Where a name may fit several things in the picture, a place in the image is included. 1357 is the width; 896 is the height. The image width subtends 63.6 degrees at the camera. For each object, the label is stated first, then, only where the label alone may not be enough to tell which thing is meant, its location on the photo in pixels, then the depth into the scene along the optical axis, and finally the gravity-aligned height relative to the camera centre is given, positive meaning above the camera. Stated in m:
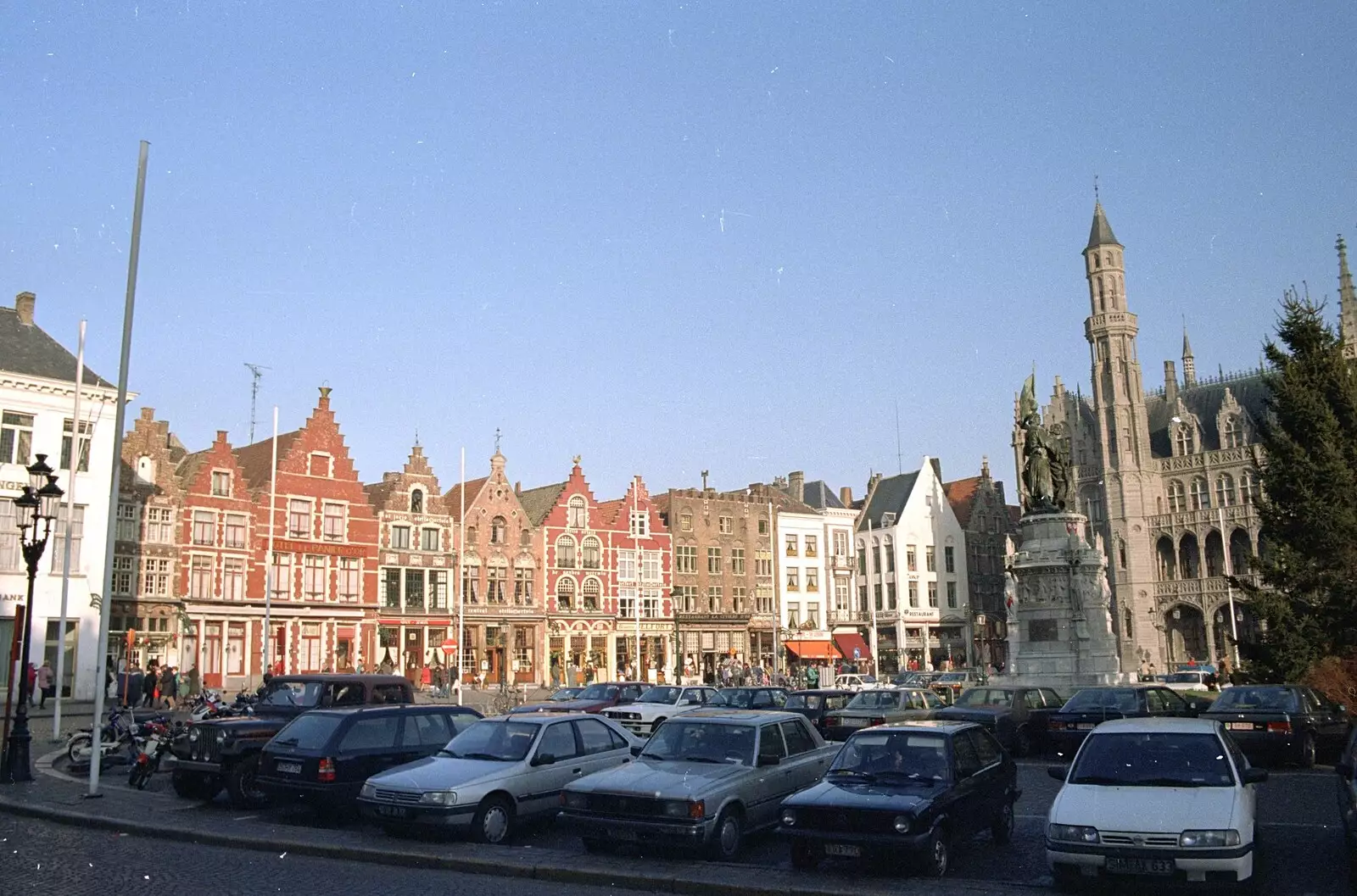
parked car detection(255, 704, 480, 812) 14.91 -1.39
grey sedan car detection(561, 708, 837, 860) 12.08 -1.60
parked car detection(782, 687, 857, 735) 24.91 -1.37
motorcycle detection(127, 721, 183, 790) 18.88 -1.78
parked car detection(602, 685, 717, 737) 25.38 -1.46
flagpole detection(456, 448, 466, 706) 54.47 +2.81
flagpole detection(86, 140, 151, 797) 17.06 +3.24
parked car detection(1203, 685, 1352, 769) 18.92 -1.50
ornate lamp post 19.08 +1.48
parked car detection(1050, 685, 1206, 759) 21.28 -1.38
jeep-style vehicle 16.53 -1.57
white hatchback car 9.75 -1.57
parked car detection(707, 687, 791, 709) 26.80 -1.34
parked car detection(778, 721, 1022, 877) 11.07 -1.64
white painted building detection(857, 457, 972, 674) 77.50 +4.88
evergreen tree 26.75 +3.28
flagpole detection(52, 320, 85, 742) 26.21 +4.30
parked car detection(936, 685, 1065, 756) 22.67 -1.51
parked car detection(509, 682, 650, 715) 26.84 -1.33
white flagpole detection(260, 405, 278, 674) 45.88 +3.02
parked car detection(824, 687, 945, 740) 23.97 -1.51
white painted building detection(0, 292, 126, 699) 42.06 +7.00
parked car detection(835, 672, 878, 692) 44.74 -1.61
